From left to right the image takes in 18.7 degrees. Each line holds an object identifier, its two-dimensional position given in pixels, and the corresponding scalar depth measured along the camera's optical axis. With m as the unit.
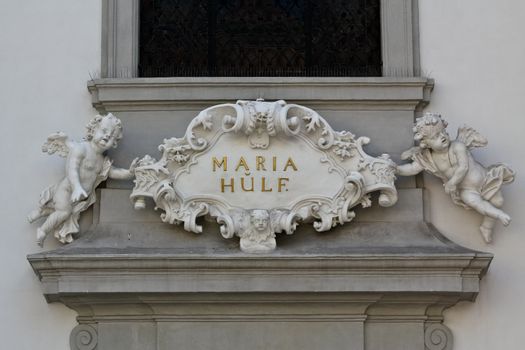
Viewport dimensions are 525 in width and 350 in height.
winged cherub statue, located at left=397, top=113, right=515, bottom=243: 11.52
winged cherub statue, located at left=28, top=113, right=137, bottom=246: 11.59
